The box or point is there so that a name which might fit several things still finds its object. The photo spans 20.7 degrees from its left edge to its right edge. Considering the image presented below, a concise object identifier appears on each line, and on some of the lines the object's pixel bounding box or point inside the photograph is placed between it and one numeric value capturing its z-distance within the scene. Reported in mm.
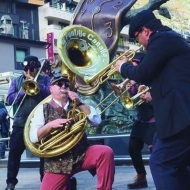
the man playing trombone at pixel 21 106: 6109
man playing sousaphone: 4469
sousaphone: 5160
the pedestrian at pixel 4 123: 14297
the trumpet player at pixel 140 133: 6035
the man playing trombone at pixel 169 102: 3814
